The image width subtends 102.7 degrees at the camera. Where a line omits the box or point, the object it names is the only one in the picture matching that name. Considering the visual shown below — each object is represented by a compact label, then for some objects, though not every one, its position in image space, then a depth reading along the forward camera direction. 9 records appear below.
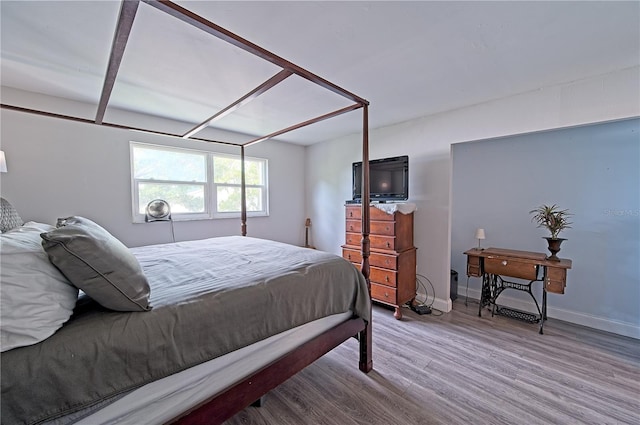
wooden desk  2.49
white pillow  0.79
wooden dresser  2.94
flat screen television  3.17
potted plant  2.62
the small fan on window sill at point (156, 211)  3.11
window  3.17
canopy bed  0.83
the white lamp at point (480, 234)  3.07
